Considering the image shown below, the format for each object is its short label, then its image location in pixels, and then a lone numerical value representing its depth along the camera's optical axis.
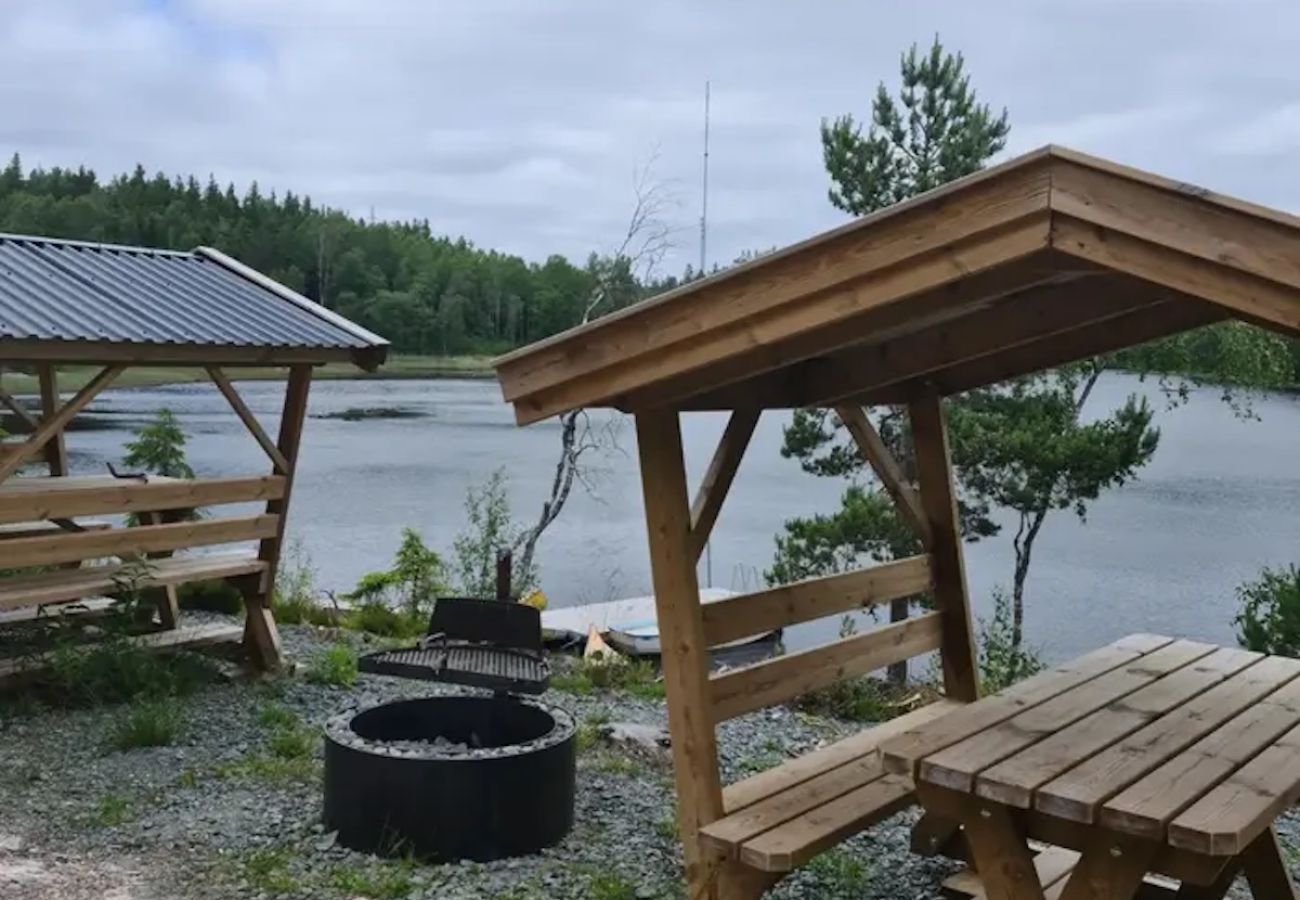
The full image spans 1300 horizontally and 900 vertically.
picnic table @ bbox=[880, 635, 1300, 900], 2.77
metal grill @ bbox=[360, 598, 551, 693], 4.71
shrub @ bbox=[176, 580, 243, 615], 8.91
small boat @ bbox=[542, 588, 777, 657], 9.32
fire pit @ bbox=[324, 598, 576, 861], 4.38
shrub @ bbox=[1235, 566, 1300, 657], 8.04
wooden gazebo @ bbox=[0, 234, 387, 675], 6.06
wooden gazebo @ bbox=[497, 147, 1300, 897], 2.81
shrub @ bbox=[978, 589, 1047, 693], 7.92
